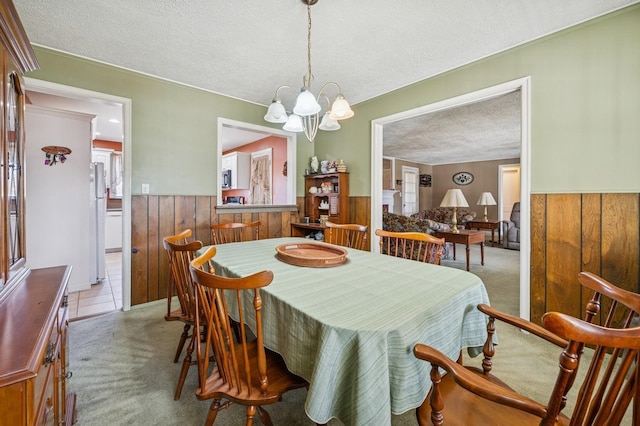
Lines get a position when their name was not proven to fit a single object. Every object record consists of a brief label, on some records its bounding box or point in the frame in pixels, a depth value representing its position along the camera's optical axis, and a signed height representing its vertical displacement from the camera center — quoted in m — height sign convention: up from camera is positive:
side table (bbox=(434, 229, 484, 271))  4.09 -0.44
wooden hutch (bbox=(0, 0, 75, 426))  0.64 -0.35
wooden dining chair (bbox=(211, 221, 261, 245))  2.84 -0.31
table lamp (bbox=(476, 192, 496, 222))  7.15 +0.19
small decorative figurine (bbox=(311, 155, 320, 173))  4.08 +0.63
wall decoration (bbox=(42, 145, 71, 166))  3.11 +0.59
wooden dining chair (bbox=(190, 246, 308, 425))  0.93 -0.60
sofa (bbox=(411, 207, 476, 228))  7.04 -0.21
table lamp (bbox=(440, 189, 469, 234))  4.45 +0.10
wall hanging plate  8.45 +0.91
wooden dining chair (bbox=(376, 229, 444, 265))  1.81 -0.25
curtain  5.55 +0.57
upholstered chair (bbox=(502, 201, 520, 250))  5.86 -0.52
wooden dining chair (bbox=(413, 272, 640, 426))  0.57 -0.44
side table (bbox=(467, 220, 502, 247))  6.66 -0.46
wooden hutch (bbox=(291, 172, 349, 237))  3.69 +0.09
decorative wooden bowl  1.59 -0.31
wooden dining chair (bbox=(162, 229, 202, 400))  1.40 -0.42
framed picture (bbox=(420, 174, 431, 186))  9.11 +0.90
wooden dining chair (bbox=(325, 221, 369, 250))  2.51 -0.28
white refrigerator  3.59 -0.20
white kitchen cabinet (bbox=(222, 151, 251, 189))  6.00 +0.81
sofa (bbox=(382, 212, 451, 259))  4.03 -0.25
